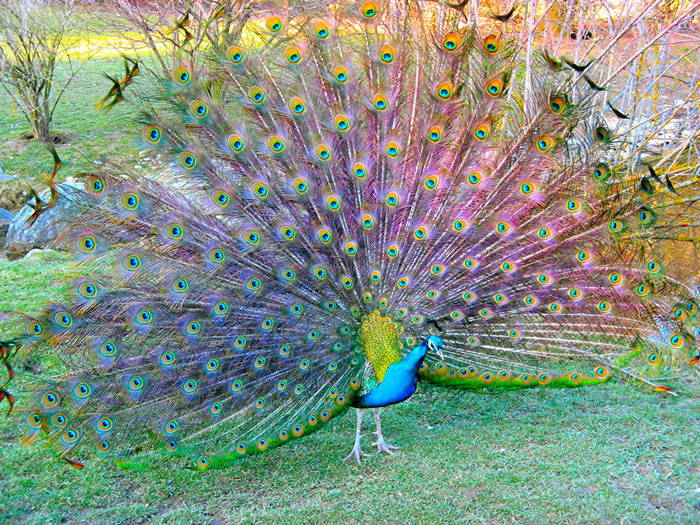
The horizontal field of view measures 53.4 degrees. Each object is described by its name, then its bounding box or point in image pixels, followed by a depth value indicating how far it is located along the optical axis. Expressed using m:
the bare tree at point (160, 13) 6.64
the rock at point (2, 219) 6.36
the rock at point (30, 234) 8.76
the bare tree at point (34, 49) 9.99
